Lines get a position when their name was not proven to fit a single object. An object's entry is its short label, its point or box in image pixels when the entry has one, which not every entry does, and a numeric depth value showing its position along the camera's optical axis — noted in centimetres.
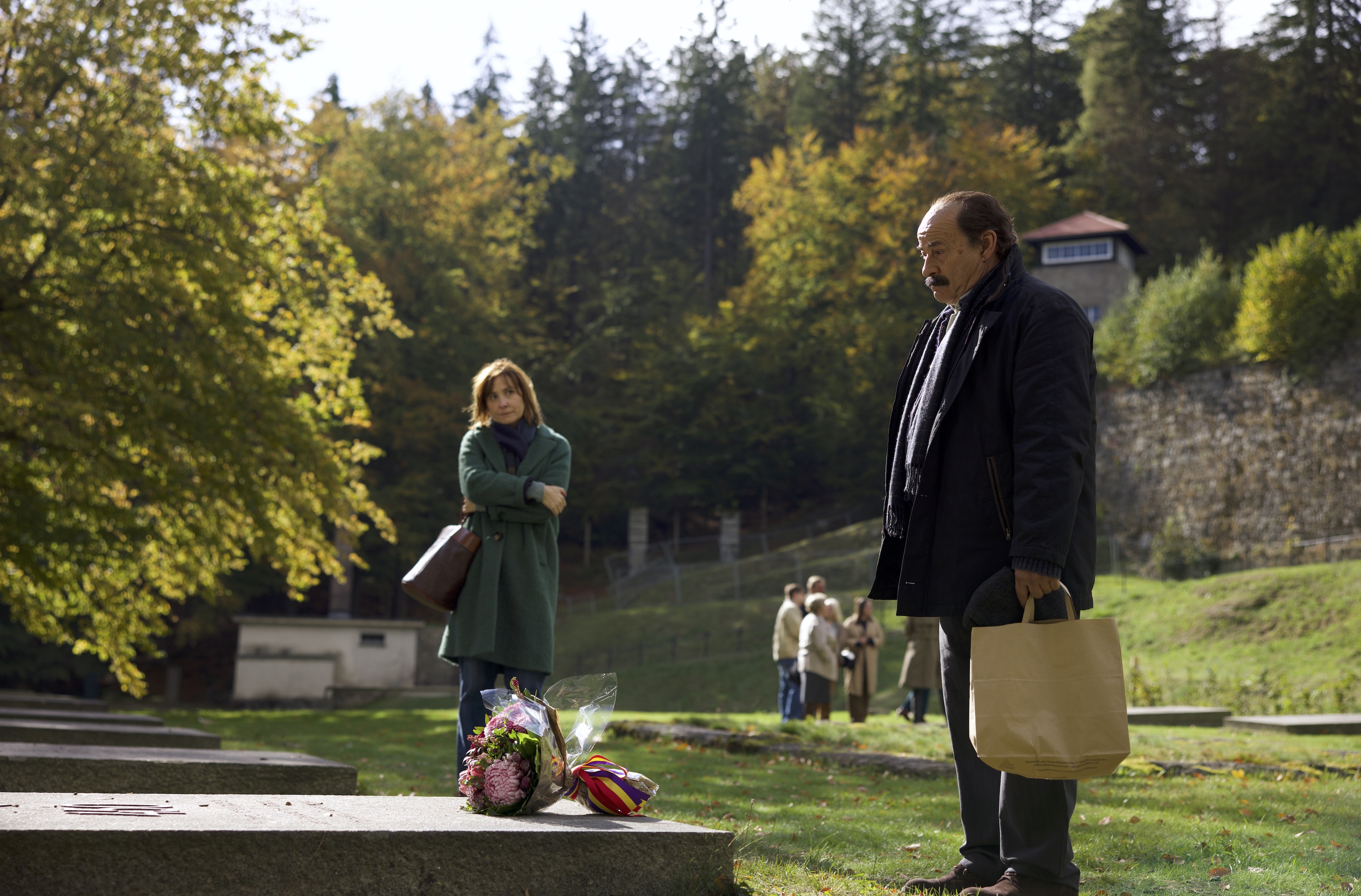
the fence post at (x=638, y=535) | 4578
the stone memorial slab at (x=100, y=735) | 810
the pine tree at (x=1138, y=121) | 4653
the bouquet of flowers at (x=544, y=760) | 406
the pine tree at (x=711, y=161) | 5534
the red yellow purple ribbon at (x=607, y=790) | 419
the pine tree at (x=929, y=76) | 4766
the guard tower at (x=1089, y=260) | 4044
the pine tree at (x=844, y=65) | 5238
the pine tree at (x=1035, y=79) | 5203
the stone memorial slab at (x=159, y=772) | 567
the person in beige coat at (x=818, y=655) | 1357
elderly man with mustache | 350
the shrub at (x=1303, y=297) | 2906
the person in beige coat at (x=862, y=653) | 1466
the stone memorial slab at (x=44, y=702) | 1420
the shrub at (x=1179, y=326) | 3256
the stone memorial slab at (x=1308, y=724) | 1257
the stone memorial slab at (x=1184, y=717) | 1430
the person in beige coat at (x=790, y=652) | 1468
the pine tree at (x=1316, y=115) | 4269
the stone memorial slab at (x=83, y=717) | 1058
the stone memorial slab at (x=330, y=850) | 302
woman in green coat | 551
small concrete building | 3058
